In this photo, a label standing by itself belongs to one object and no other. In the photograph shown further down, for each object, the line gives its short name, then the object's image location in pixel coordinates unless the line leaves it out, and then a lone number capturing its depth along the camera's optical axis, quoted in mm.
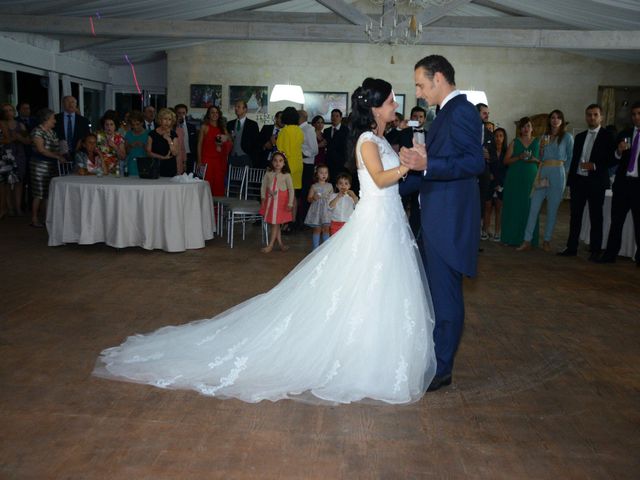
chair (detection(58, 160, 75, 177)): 8148
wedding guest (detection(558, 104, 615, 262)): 6980
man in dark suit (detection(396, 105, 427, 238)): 6207
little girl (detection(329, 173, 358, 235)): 5859
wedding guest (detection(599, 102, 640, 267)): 6676
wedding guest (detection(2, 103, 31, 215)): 8594
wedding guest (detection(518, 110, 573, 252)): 7410
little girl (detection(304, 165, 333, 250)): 6227
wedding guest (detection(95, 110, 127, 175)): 7234
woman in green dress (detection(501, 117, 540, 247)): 7785
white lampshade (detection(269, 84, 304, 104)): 10578
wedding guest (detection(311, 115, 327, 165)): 9180
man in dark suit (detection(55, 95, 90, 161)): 9102
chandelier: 8570
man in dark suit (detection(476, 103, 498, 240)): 6705
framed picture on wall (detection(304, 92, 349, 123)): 14562
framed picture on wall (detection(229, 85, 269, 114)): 14602
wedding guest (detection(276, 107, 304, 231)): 7578
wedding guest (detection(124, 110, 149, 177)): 7484
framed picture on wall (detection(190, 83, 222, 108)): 14617
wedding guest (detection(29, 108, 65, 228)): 7984
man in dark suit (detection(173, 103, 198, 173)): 9211
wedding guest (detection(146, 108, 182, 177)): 7371
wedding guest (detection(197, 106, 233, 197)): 8219
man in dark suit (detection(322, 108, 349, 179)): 7859
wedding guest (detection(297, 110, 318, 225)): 8328
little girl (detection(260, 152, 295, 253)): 6719
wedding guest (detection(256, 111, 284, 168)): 8797
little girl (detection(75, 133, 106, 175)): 7238
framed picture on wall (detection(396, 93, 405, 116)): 14547
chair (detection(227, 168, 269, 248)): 6945
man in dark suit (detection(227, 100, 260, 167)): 8445
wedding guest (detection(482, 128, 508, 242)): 8094
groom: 2807
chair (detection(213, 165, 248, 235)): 7541
